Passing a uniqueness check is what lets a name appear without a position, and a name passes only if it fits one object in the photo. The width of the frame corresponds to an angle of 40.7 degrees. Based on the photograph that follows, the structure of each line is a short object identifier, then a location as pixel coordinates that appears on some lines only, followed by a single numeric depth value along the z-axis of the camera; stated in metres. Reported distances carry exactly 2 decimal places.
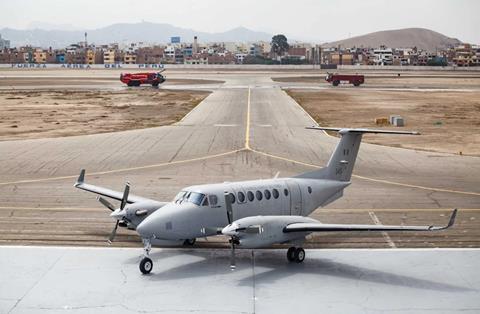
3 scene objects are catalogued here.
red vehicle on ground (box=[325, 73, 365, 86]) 155.12
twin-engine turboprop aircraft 24.08
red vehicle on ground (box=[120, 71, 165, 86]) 148.25
